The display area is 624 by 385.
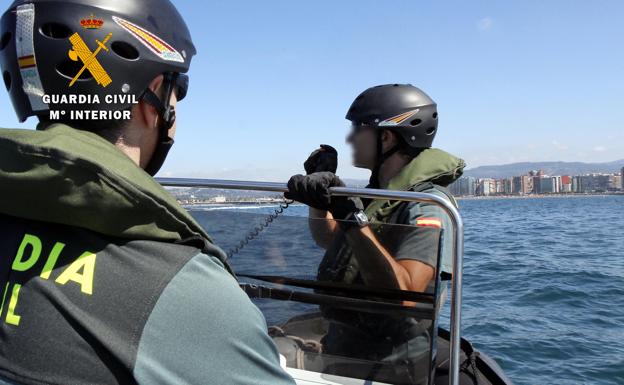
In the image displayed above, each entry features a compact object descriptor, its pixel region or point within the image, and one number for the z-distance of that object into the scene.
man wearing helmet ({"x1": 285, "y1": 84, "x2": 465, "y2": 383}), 2.55
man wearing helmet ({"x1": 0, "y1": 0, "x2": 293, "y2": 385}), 1.00
